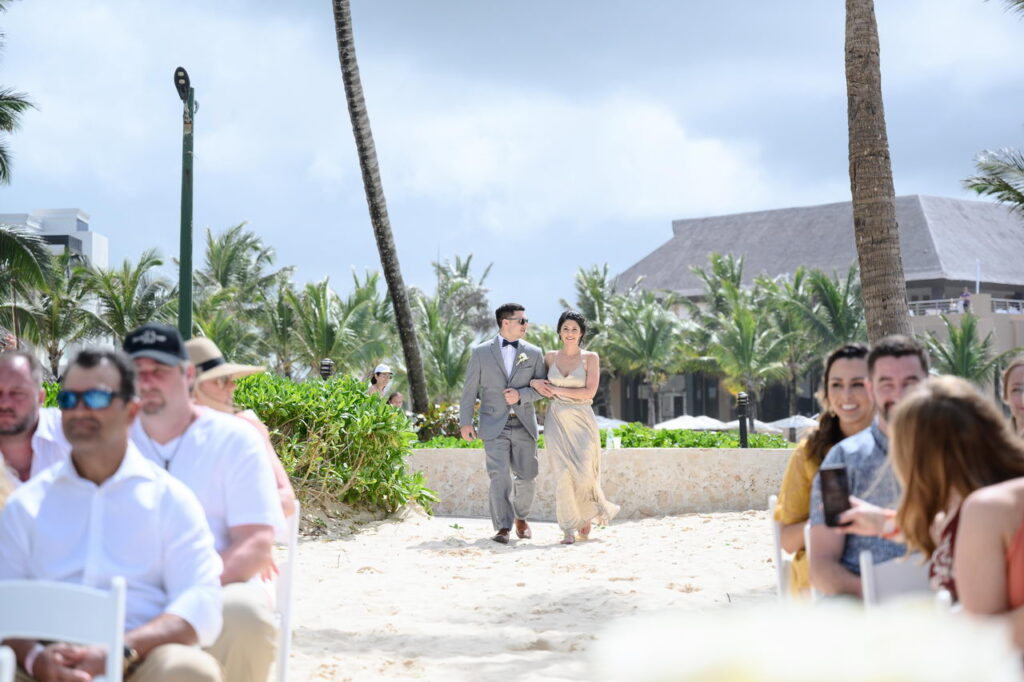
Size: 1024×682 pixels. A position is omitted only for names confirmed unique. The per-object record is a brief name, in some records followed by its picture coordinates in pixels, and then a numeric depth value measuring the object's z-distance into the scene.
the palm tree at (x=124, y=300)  41.66
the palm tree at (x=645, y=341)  54.53
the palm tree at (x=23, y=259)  25.86
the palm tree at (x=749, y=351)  50.88
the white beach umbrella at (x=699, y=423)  45.19
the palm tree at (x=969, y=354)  46.53
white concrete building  83.94
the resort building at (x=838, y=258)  56.28
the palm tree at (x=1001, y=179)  20.83
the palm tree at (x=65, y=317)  41.00
